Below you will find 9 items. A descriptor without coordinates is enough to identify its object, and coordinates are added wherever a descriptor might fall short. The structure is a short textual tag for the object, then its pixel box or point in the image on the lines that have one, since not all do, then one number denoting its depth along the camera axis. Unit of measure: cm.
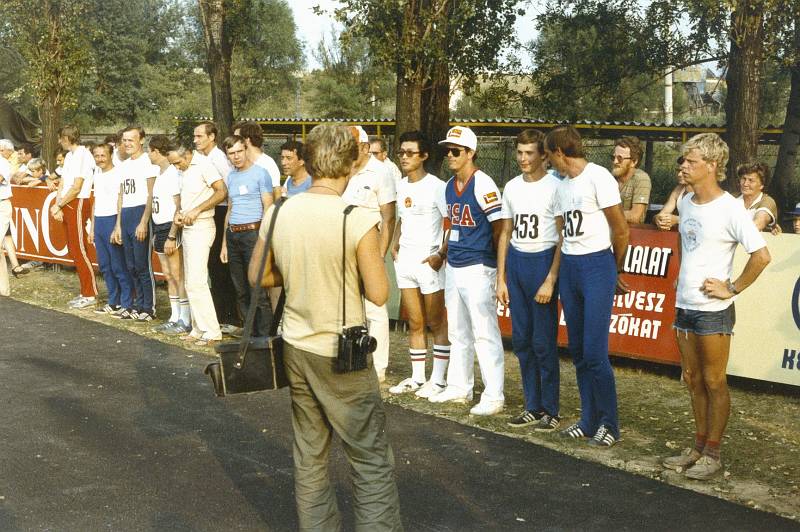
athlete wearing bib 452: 627
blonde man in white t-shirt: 557
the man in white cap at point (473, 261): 705
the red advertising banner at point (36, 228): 1427
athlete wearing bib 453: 677
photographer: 408
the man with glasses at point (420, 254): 753
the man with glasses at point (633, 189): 811
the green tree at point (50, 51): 2577
